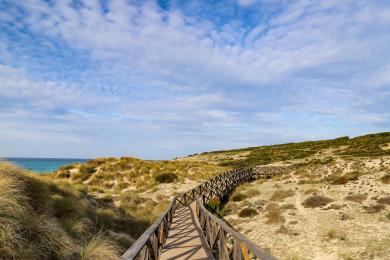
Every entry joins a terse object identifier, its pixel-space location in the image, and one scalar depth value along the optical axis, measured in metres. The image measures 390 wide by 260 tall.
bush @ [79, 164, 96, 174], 33.53
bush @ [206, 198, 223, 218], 20.69
